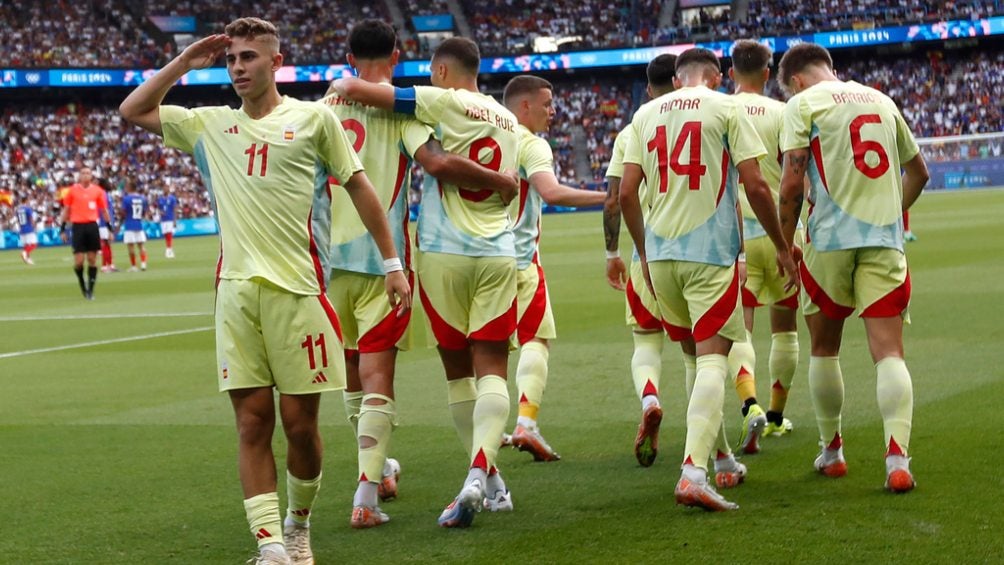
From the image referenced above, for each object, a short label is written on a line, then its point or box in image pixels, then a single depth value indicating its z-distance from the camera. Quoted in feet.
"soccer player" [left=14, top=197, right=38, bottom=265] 119.34
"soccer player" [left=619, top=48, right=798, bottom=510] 20.94
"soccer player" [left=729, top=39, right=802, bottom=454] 25.44
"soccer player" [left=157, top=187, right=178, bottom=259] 114.21
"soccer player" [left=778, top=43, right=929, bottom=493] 21.67
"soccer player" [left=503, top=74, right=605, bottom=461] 25.03
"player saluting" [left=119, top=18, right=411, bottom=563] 17.08
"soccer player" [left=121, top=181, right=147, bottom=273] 95.61
